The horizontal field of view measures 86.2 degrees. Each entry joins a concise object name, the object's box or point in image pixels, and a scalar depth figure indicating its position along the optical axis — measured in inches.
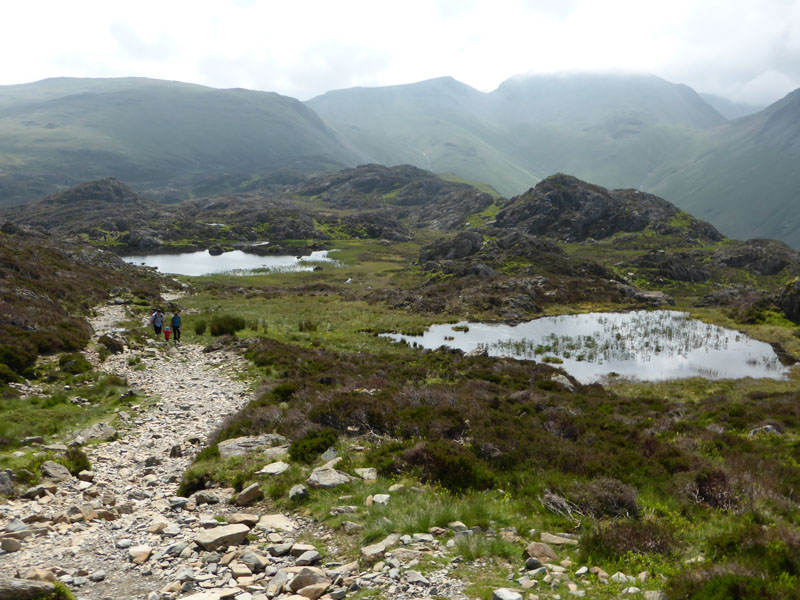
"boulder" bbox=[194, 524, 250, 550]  320.2
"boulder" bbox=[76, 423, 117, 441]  581.3
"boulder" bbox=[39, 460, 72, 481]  438.9
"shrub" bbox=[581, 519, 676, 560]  300.7
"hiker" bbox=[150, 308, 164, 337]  1276.5
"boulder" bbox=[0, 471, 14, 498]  387.9
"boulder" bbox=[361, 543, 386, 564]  294.0
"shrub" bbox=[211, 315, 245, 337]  1457.9
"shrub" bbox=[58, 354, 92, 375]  839.1
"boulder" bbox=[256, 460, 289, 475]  450.9
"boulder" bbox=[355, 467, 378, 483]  433.6
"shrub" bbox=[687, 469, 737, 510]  403.5
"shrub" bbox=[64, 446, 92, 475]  465.7
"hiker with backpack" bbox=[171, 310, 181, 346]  1240.9
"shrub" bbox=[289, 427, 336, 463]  494.9
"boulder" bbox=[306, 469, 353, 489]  413.4
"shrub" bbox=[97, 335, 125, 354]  1041.5
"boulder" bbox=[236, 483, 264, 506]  404.7
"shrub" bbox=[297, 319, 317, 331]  1767.2
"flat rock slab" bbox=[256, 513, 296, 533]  349.7
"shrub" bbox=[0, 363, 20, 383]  715.4
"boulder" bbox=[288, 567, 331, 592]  264.8
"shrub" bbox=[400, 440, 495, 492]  432.1
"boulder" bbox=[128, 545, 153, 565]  311.7
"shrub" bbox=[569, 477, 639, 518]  370.9
